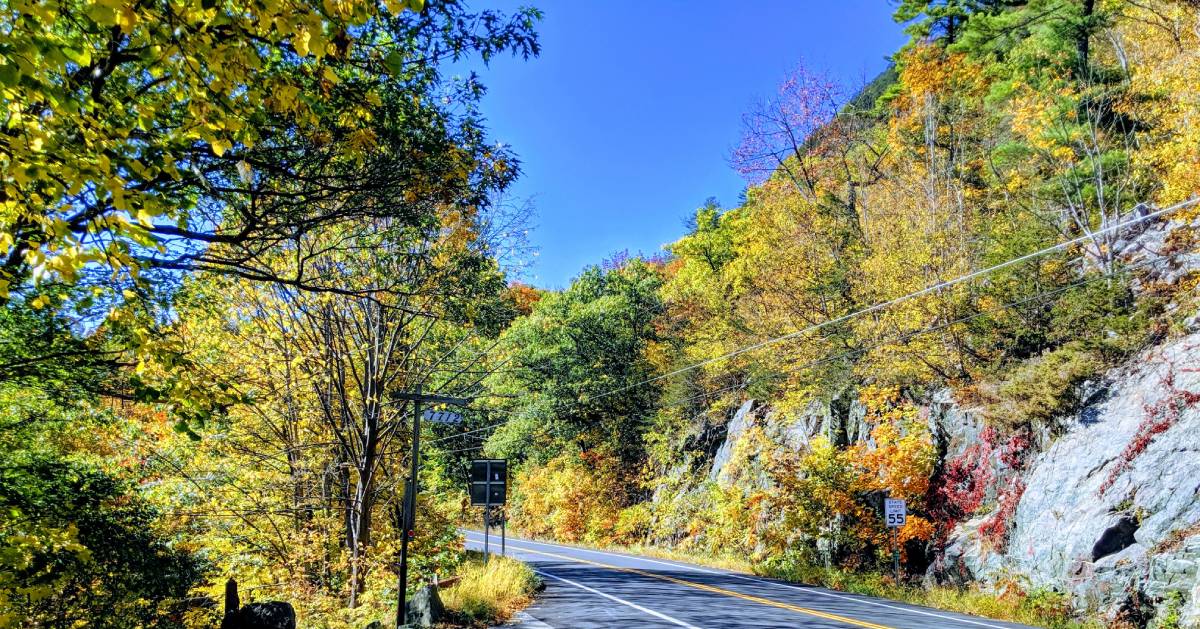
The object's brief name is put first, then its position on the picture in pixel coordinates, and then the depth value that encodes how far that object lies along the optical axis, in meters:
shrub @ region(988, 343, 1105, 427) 15.23
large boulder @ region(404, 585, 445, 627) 10.98
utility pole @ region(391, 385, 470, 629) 11.27
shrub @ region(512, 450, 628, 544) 33.94
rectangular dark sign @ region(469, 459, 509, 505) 17.92
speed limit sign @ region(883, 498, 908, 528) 15.68
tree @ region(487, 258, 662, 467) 33.03
